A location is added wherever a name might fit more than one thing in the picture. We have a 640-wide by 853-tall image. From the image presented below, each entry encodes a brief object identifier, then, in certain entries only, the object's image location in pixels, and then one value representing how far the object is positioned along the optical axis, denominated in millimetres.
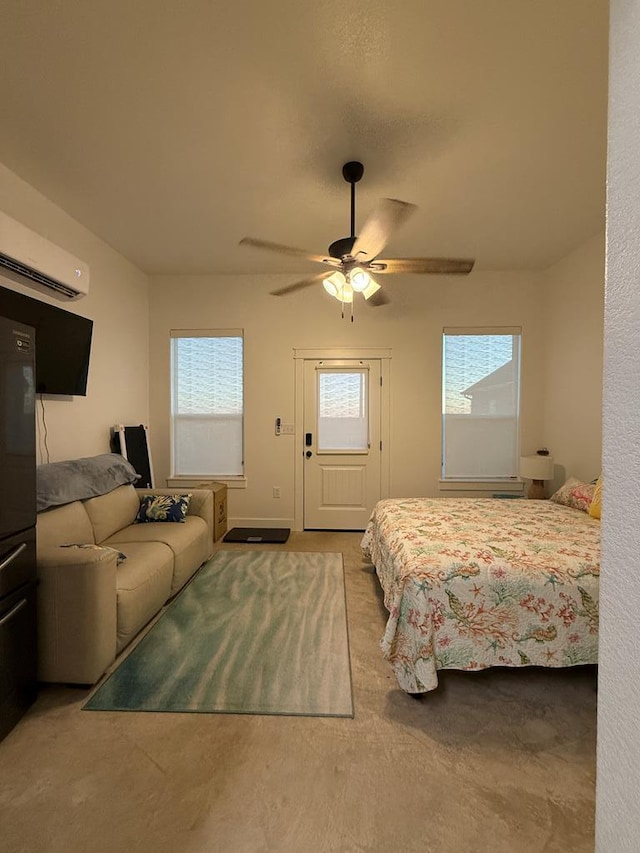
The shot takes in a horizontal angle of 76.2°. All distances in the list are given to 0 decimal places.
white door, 4633
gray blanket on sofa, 2593
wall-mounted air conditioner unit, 2402
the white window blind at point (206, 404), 4691
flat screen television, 2668
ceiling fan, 2311
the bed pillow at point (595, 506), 2906
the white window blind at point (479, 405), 4574
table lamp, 4020
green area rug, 1900
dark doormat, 4262
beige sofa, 1943
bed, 1896
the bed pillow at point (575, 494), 3189
